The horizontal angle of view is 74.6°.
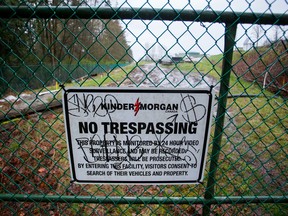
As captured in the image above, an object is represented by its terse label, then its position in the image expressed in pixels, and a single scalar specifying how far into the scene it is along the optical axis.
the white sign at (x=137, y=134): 1.30
